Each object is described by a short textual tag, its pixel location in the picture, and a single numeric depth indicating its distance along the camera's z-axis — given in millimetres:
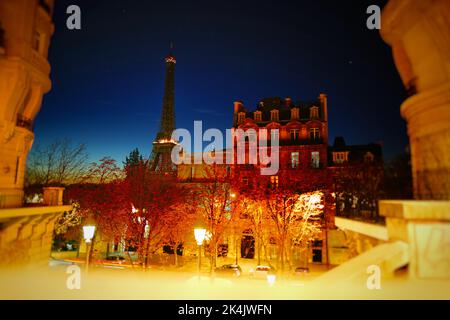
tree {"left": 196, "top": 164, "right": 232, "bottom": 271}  23245
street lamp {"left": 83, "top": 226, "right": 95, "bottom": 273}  11586
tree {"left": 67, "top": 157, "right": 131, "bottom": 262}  24844
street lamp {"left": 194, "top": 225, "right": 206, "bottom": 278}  10617
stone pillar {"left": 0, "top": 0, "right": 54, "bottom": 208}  10508
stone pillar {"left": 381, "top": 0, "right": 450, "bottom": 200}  6637
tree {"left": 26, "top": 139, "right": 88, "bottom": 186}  29453
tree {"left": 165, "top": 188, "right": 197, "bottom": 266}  26031
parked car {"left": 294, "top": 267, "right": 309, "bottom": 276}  22555
